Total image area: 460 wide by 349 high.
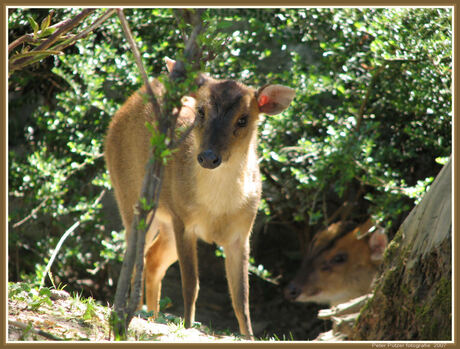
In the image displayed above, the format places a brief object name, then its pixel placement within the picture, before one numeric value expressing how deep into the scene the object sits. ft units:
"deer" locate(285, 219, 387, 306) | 45.98
